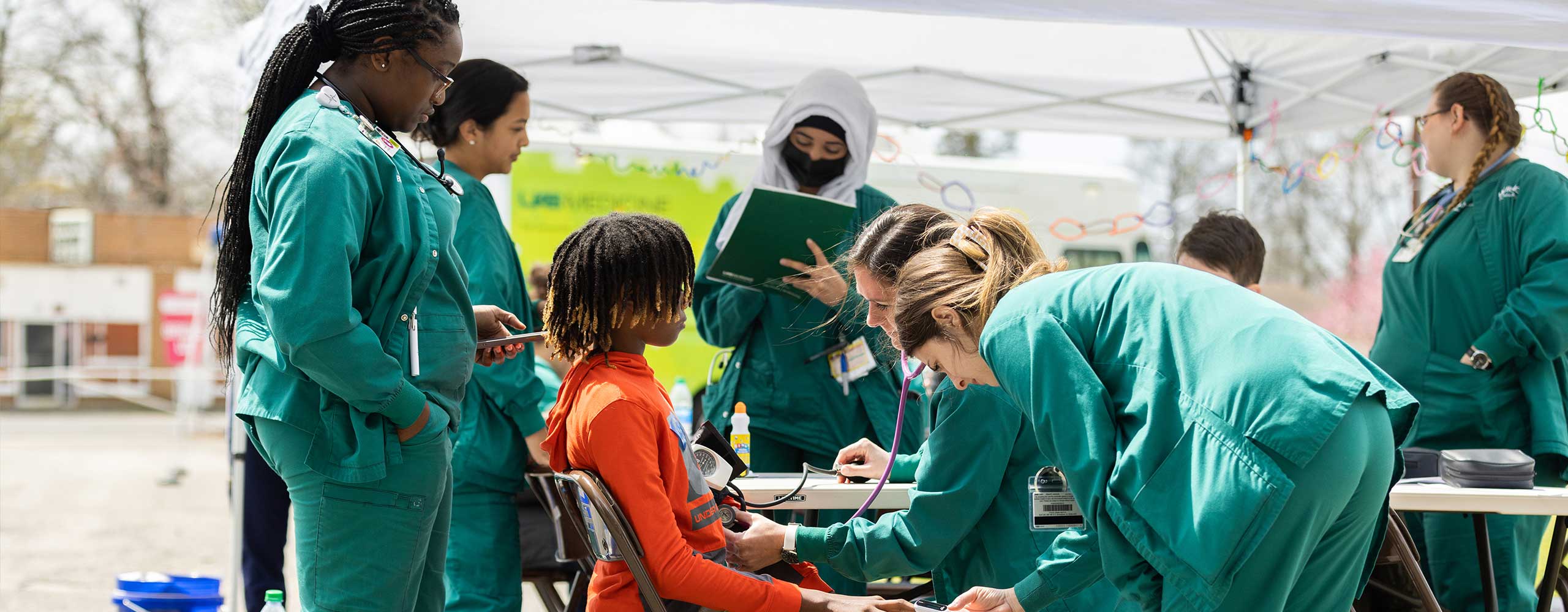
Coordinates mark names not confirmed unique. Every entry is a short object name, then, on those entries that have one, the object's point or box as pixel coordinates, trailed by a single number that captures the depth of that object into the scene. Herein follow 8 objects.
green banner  6.96
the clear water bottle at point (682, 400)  4.37
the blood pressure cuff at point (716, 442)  2.58
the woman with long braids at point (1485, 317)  3.62
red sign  18.64
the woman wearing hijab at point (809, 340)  3.41
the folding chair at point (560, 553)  3.03
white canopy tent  5.13
